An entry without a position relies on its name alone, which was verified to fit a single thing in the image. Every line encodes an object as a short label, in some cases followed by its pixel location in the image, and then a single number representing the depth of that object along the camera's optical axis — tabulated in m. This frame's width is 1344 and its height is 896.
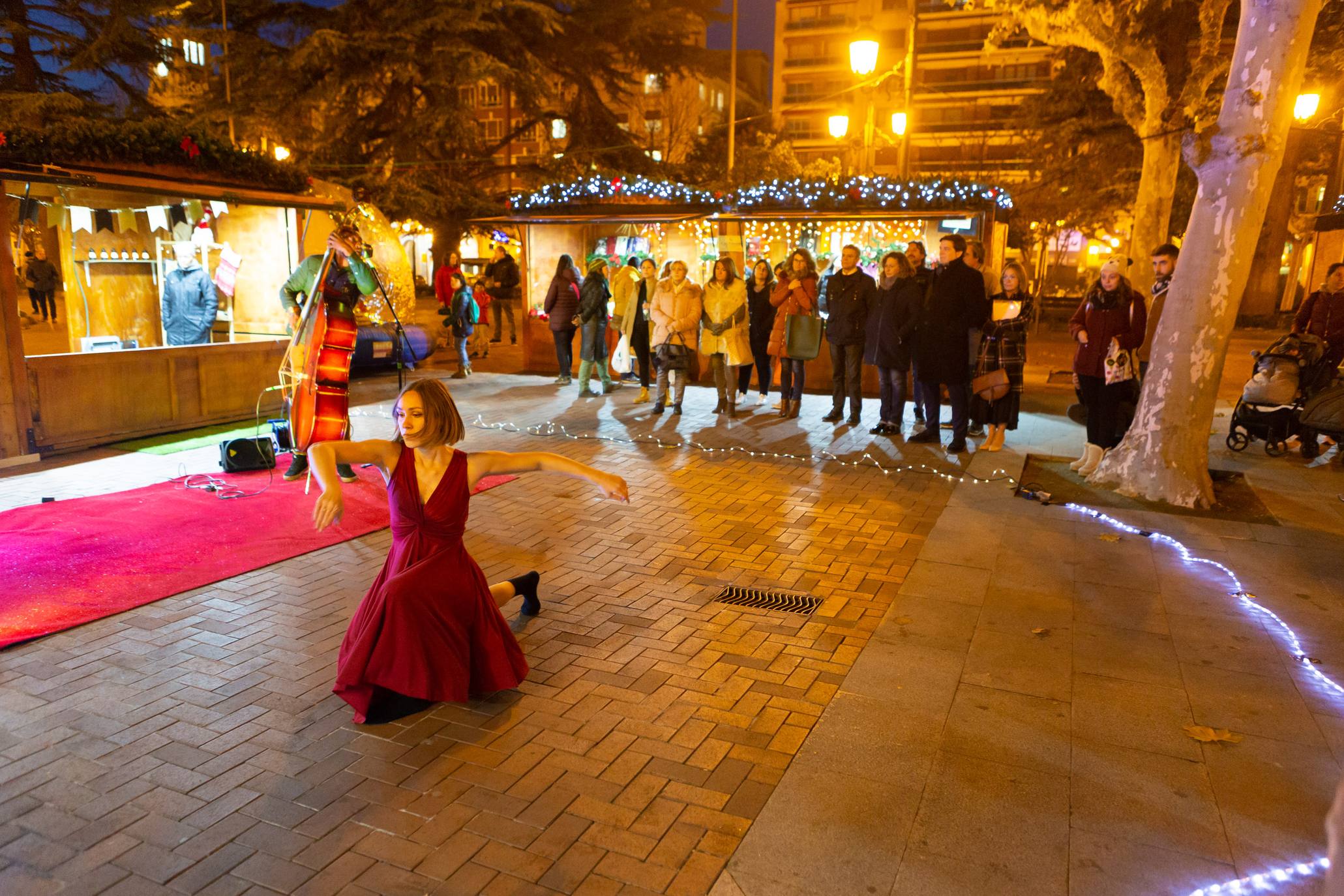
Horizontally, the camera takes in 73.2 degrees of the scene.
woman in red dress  3.80
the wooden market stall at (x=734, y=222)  12.37
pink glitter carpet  5.05
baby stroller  9.02
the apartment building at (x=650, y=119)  25.02
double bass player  7.04
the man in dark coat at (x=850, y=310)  10.08
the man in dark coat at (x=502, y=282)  18.22
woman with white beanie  8.01
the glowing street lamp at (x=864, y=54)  15.02
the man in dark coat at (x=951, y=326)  8.98
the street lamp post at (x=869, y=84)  15.05
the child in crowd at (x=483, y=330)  17.28
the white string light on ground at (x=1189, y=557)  2.88
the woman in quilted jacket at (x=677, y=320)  10.70
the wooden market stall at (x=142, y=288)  8.62
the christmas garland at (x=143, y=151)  8.19
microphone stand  7.23
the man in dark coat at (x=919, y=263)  9.44
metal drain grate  5.23
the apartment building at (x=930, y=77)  65.94
